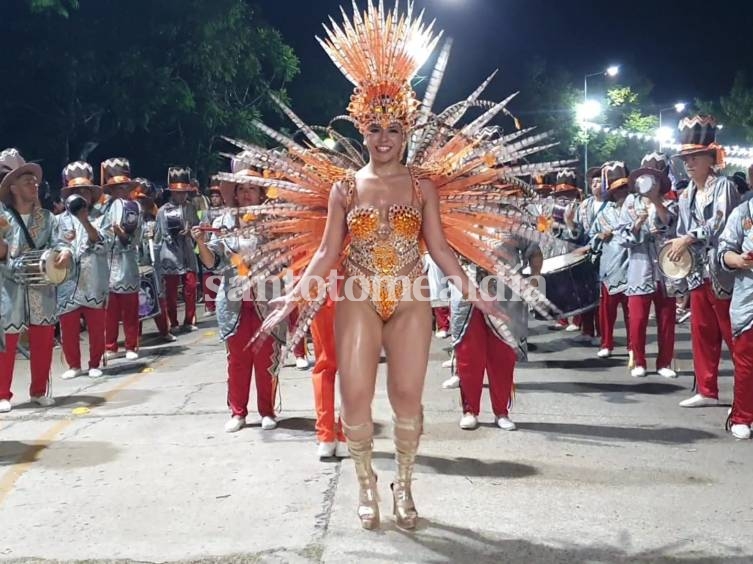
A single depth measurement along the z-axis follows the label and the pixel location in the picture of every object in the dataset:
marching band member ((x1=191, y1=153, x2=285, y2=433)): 5.61
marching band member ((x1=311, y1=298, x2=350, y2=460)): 4.92
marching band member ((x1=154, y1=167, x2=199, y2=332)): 10.82
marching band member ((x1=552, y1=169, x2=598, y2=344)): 9.58
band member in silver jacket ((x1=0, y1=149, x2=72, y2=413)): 6.45
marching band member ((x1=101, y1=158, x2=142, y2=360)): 8.94
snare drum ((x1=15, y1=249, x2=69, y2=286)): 6.42
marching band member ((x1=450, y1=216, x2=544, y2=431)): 5.66
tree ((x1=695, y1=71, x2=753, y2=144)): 31.27
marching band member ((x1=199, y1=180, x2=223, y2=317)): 6.21
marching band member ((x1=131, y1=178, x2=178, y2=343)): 10.41
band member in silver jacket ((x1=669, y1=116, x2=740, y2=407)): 5.70
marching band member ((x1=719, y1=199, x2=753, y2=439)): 5.16
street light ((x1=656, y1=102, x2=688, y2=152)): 35.64
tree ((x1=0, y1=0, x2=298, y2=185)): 15.32
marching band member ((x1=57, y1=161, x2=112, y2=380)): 8.03
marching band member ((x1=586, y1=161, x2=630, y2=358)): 8.04
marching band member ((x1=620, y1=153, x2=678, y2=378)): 7.30
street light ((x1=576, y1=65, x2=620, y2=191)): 38.16
